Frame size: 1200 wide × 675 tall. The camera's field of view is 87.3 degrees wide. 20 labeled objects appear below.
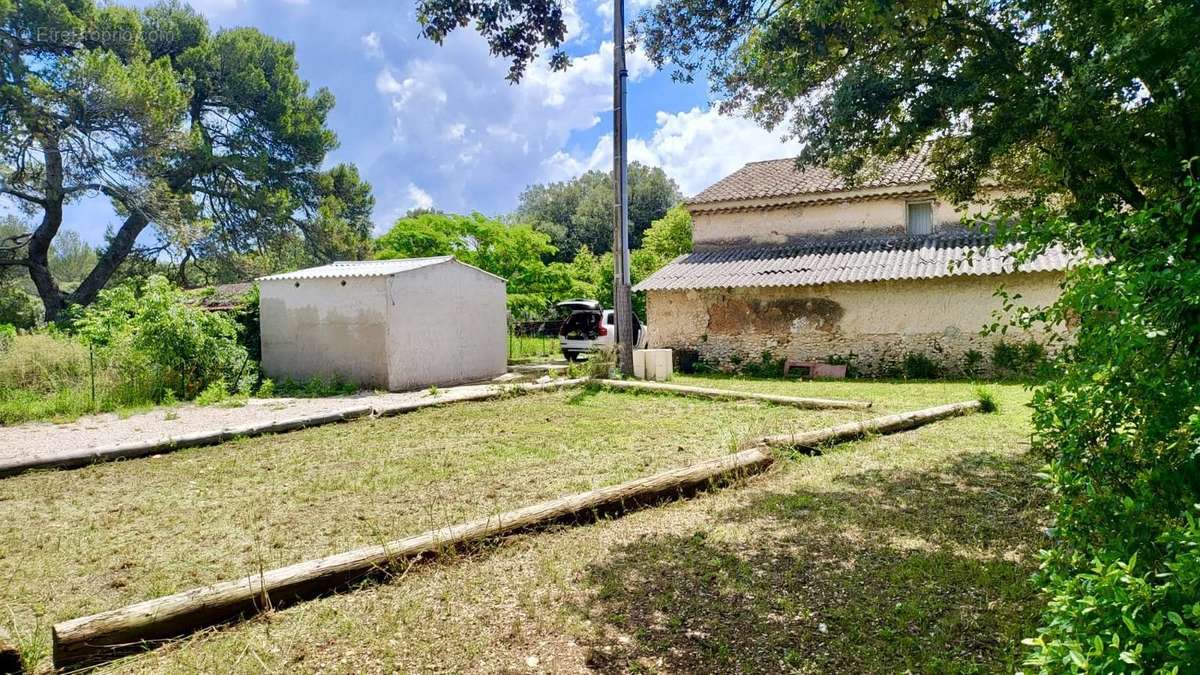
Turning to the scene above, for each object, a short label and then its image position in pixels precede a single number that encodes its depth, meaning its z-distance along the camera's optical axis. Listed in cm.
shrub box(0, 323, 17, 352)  1130
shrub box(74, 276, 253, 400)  1109
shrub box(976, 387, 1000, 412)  898
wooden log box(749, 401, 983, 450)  666
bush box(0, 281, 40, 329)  2398
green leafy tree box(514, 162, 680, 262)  4169
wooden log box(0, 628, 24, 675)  278
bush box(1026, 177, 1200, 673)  134
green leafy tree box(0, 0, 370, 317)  2052
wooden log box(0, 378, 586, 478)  655
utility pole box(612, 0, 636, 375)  1439
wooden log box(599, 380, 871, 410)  962
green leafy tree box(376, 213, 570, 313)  2455
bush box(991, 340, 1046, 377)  1327
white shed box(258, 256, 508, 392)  1243
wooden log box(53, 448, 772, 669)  288
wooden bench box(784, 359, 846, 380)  1477
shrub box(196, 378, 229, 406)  1088
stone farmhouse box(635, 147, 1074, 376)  1419
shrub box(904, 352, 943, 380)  1427
